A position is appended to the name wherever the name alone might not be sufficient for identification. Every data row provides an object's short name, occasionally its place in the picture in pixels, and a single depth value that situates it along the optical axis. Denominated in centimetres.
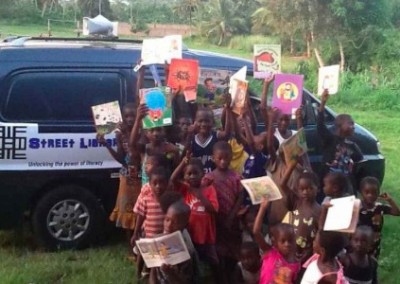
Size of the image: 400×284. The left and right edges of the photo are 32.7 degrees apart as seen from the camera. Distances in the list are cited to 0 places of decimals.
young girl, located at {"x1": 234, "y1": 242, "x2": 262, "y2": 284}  454
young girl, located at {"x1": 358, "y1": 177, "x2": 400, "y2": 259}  488
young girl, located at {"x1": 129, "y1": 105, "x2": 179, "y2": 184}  534
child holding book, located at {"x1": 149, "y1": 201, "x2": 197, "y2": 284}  436
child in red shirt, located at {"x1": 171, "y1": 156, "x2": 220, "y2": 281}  479
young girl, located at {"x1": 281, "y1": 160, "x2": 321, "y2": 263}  456
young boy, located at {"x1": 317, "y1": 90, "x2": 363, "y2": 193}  589
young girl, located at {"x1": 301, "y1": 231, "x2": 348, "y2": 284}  381
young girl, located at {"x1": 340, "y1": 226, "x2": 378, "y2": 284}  429
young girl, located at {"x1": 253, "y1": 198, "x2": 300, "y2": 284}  408
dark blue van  589
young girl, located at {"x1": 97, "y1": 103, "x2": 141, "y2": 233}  568
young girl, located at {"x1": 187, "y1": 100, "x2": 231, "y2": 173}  539
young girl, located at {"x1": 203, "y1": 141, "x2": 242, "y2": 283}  503
